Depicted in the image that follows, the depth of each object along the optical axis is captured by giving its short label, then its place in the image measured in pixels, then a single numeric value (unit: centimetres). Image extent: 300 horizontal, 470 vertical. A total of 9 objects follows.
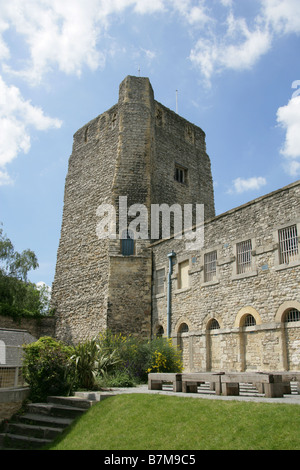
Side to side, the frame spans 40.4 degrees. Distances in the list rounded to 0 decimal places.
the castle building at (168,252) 1322
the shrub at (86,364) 1123
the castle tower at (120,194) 1886
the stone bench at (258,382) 823
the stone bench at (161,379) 988
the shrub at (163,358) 1479
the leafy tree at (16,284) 2133
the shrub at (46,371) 1081
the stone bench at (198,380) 902
